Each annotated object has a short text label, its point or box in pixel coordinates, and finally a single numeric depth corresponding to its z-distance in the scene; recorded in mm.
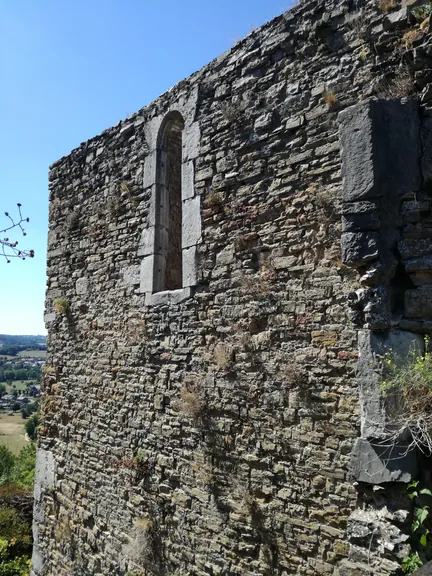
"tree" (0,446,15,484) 25269
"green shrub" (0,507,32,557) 9414
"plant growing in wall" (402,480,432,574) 2615
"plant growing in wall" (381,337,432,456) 2811
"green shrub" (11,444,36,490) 20425
